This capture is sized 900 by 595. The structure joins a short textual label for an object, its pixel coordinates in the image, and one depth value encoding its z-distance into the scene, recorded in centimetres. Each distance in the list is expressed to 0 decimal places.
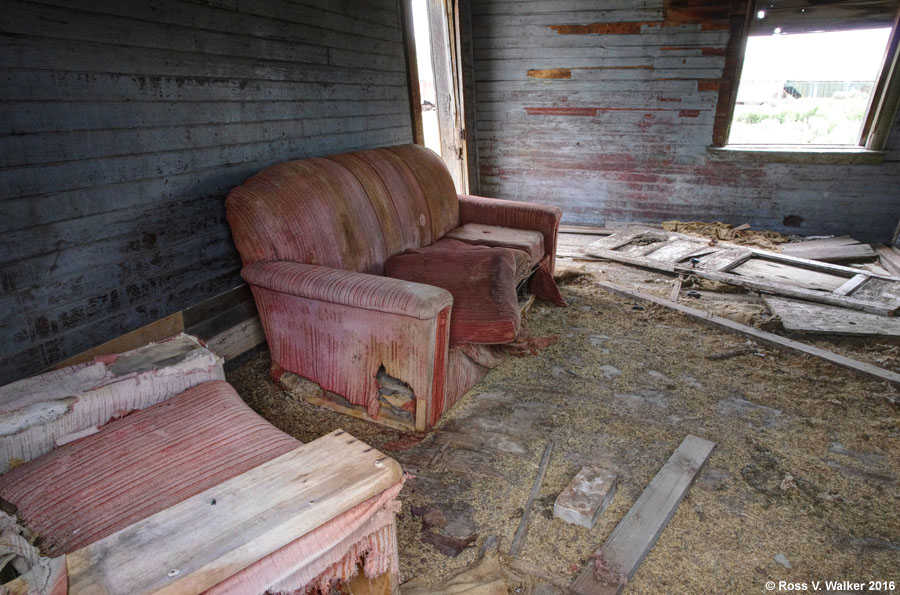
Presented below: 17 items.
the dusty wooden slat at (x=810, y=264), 342
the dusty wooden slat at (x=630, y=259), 366
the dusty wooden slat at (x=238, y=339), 235
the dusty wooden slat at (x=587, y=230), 486
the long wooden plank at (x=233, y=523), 72
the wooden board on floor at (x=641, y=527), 133
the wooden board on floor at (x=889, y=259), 361
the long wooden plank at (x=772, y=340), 229
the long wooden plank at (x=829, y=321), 262
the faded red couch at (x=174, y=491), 76
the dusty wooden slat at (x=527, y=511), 147
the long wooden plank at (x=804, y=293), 282
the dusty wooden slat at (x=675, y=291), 324
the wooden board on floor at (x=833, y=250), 383
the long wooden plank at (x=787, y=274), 328
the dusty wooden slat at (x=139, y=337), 180
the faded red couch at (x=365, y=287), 181
